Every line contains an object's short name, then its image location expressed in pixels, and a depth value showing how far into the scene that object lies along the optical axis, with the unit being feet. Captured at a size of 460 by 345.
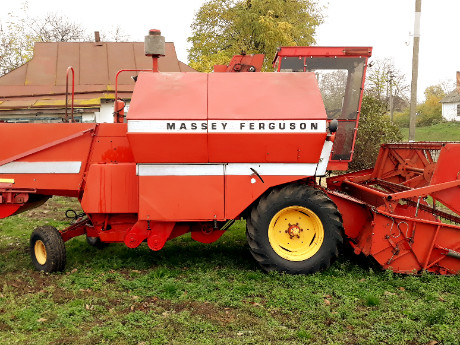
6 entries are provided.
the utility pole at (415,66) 43.93
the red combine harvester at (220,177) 17.03
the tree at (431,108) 150.30
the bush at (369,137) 45.34
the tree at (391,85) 100.48
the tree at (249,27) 79.25
